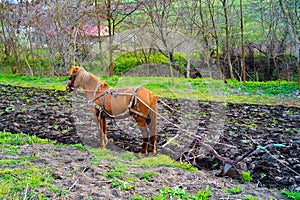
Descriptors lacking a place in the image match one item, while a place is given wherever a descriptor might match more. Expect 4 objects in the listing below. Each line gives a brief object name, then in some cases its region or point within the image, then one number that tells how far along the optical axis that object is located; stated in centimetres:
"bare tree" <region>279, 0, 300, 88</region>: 1125
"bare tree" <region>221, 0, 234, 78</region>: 1355
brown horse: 544
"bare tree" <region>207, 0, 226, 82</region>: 1430
